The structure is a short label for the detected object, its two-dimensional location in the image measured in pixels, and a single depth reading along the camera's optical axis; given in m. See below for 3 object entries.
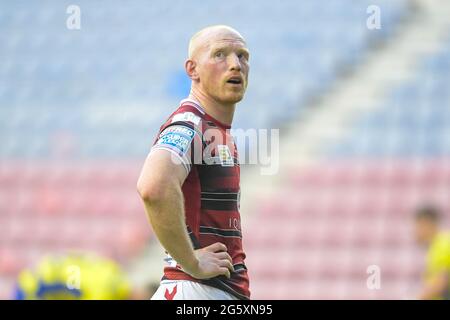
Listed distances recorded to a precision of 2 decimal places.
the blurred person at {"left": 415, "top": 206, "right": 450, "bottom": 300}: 12.83
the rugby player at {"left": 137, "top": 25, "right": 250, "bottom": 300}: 5.74
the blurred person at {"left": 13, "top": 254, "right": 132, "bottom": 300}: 10.66
